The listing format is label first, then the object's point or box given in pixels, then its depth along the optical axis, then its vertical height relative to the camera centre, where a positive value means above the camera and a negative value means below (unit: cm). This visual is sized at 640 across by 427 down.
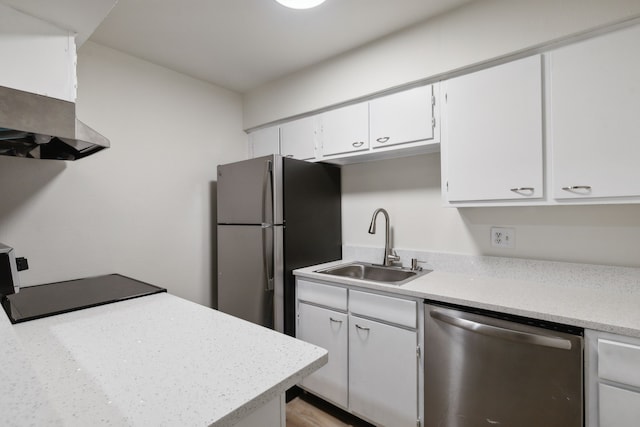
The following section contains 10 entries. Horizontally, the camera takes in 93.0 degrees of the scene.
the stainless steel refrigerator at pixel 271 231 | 206 -13
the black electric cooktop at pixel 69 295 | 122 -39
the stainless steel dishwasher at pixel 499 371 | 115 -67
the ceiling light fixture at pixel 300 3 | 147 +103
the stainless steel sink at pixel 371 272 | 208 -42
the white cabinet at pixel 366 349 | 157 -78
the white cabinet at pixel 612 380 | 104 -60
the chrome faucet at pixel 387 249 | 216 -26
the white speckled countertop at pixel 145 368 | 44 -40
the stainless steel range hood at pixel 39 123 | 92 +33
